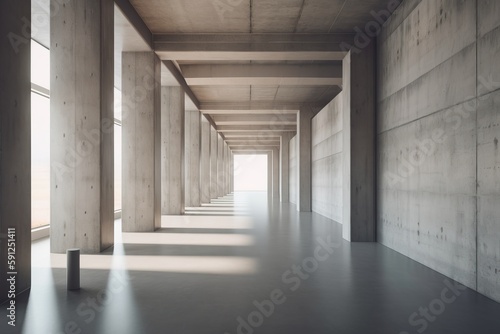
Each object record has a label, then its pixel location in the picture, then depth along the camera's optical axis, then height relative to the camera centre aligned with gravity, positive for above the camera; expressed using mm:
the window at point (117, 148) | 18770 +974
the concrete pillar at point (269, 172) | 45719 -559
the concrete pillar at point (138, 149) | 12055 +509
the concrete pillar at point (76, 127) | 8398 +781
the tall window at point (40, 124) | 10969 +1118
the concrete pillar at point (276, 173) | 39375 -571
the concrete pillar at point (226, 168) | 42156 -100
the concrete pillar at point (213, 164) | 30733 +222
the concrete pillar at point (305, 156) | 20594 +509
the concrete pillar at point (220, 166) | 35784 +88
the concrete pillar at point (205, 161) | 25891 +375
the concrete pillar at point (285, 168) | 30712 -83
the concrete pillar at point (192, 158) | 22141 +480
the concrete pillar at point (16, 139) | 5129 +352
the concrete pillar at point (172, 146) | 16516 +821
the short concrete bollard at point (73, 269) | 5676 -1336
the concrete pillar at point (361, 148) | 10336 +442
